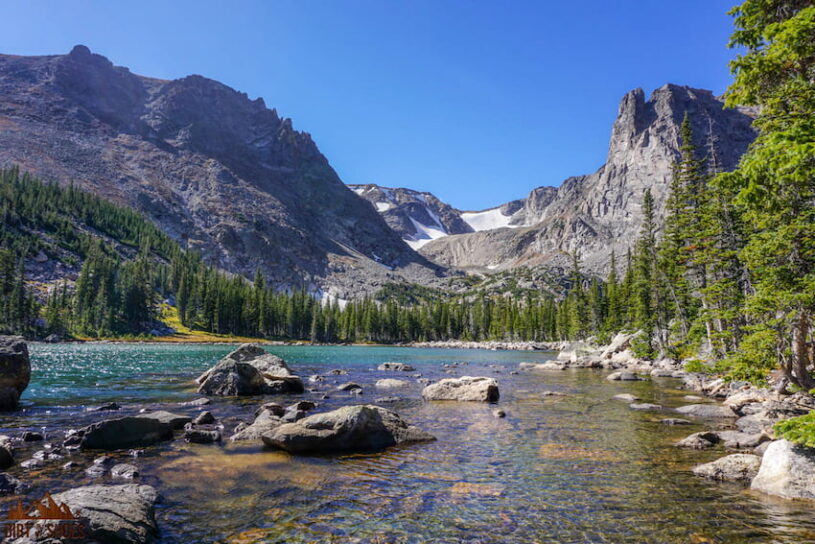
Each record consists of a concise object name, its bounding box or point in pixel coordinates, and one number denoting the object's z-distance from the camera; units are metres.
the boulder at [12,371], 20.58
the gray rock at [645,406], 23.20
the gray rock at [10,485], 10.10
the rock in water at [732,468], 11.86
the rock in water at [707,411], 21.47
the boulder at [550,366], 56.13
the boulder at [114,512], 7.52
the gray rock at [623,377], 39.50
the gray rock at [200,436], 15.51
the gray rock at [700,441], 15.25
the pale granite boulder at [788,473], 10.35
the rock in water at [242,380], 27.91
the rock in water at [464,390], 26.50
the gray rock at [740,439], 15.08
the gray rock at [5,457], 11.98
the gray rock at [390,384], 33.44
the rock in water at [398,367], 52.71
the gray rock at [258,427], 16.14
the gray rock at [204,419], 18.66
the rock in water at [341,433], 14.65
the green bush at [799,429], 8.64
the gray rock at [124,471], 11.67
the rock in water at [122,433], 14.27
